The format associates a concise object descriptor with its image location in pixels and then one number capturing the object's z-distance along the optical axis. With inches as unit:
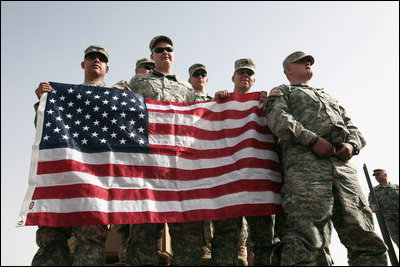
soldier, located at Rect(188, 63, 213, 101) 240.0
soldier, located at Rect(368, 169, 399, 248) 385.4
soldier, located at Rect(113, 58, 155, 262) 175.4
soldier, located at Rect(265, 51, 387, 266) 128.8
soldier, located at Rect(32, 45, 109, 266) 126.1
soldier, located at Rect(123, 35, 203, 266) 139.3
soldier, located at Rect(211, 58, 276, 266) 146.7
